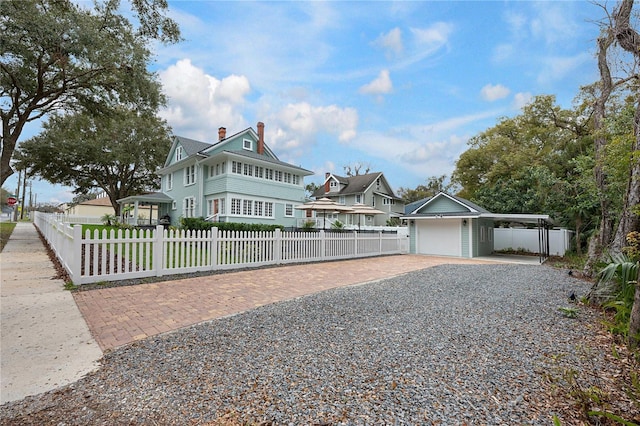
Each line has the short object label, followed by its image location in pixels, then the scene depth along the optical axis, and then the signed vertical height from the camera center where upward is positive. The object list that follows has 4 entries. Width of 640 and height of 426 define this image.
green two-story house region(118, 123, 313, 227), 18.75 +2.64
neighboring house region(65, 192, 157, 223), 50.77 +2.39
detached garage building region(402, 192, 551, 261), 15.69 -0.32
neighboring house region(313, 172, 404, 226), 32.91 +3.28
